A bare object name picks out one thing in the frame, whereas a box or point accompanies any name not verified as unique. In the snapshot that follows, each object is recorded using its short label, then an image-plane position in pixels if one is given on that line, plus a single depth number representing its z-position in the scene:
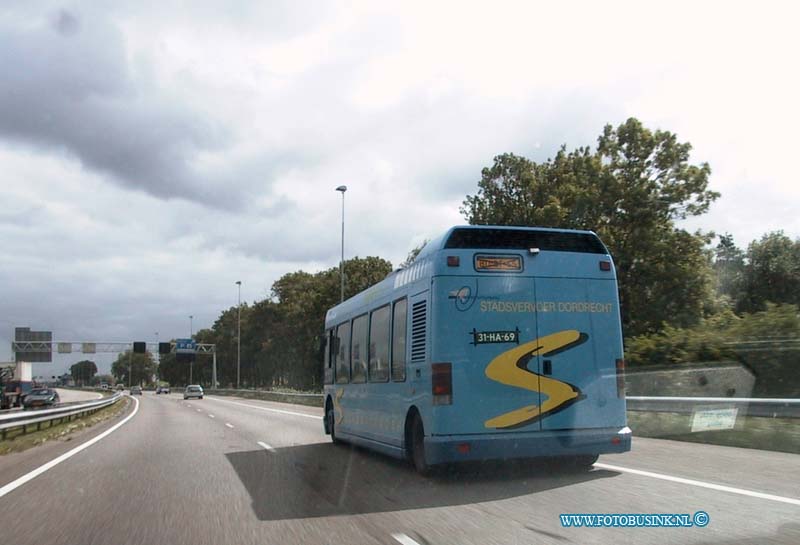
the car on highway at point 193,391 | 67.43
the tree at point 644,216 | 39.56
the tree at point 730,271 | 51.76
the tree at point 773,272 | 54.58
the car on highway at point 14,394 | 48.72
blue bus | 8.74
